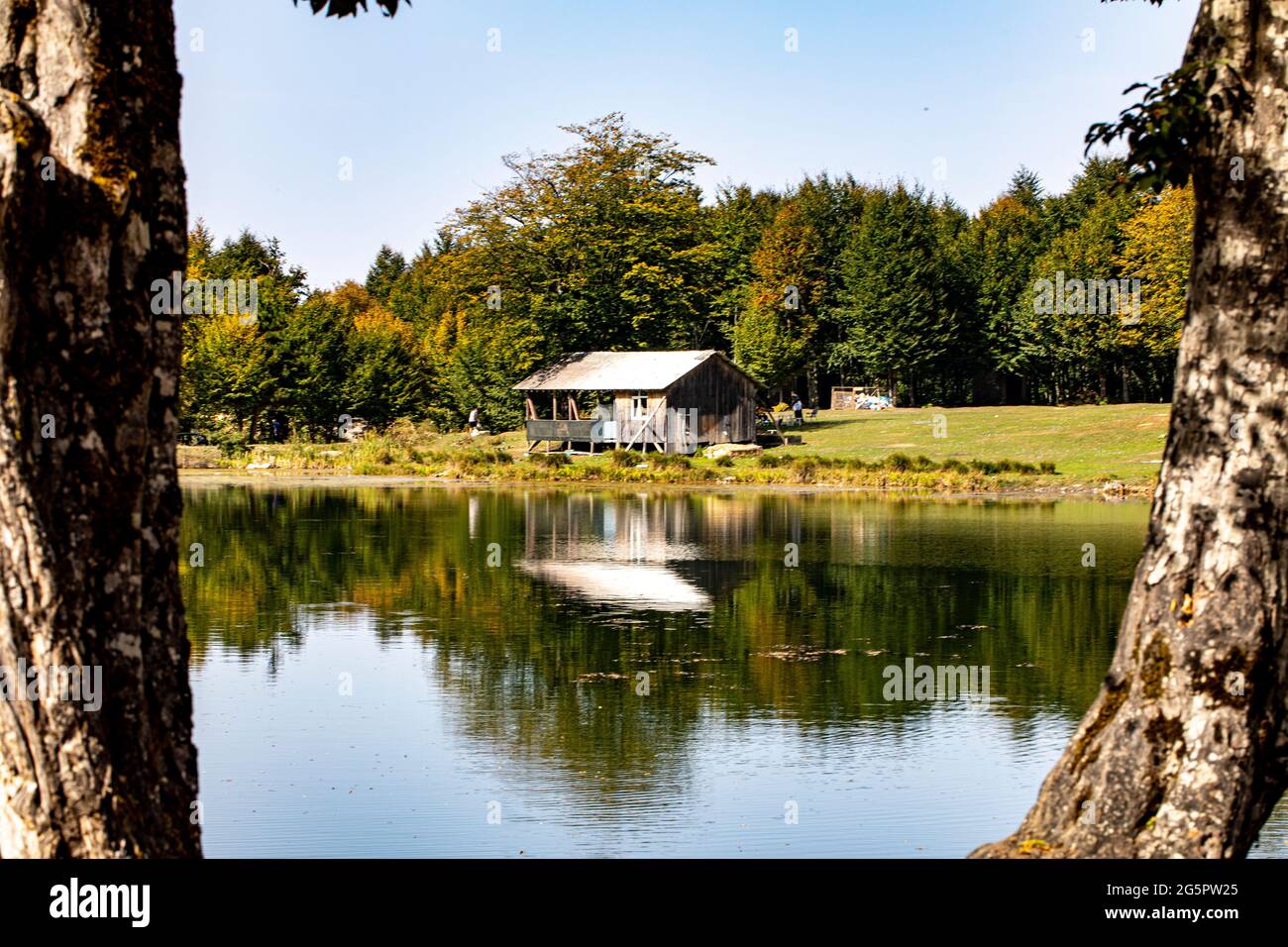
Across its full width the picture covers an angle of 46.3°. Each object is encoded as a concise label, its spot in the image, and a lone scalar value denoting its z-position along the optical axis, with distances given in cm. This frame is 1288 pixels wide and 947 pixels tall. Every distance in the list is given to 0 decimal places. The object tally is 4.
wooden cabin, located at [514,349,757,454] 6950
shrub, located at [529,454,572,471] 6448
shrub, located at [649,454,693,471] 6175
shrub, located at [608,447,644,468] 6350
